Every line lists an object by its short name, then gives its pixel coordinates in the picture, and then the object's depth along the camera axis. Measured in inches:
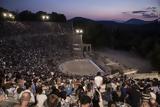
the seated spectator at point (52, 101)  122.7
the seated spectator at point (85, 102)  95.2
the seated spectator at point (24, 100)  93.1
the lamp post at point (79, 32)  1106.3
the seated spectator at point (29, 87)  156.9
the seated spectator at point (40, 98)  159.4
